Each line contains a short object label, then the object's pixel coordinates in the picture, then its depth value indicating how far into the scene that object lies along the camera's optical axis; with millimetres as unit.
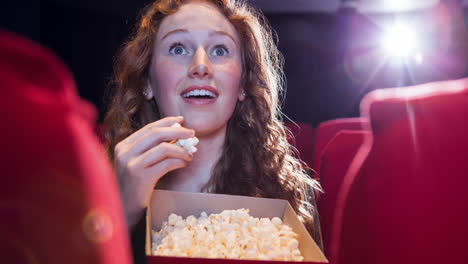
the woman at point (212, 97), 1211
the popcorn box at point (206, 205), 858
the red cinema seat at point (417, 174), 490
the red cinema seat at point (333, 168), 1589
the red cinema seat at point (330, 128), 2293
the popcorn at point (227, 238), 675
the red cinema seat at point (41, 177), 292
